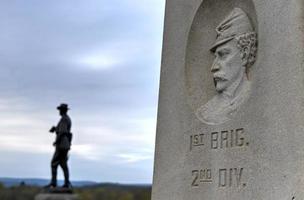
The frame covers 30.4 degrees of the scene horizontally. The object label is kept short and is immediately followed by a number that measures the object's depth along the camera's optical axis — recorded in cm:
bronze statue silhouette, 1543
